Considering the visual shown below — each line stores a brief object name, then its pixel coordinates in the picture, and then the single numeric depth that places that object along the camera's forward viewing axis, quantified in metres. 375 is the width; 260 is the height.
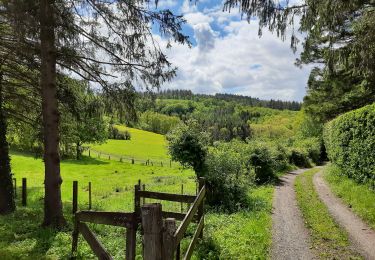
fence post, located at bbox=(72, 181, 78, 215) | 12.99
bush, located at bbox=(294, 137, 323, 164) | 50.29
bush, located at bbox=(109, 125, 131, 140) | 107.00
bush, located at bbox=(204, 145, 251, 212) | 16.52
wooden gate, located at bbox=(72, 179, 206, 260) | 4.55
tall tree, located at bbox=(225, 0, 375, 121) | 8.27
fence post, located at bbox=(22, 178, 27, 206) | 18.14
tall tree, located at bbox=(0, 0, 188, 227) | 11.14
